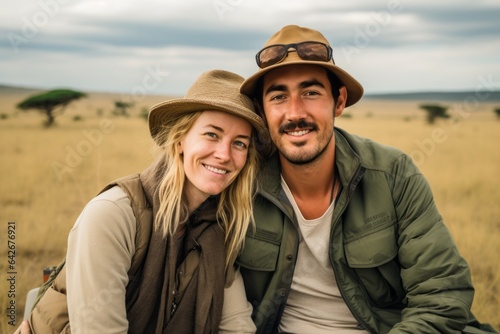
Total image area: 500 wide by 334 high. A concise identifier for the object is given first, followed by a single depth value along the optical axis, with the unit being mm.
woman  2252
